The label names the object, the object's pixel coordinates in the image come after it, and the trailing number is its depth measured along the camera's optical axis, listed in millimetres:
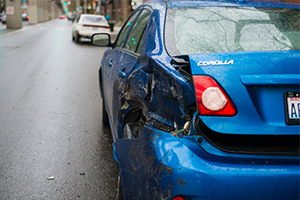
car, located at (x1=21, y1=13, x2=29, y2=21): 83250
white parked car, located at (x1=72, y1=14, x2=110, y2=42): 20750
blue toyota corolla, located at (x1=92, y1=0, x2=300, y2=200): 1917
